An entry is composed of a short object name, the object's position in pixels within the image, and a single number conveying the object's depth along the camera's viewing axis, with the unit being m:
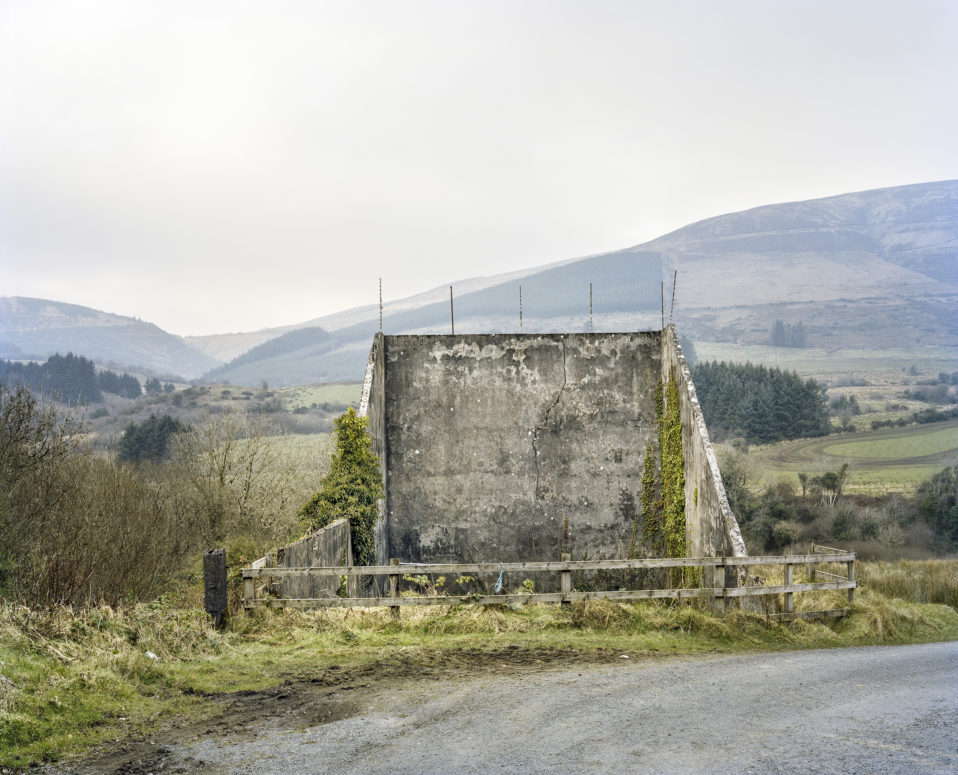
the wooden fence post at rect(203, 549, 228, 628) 11.42
